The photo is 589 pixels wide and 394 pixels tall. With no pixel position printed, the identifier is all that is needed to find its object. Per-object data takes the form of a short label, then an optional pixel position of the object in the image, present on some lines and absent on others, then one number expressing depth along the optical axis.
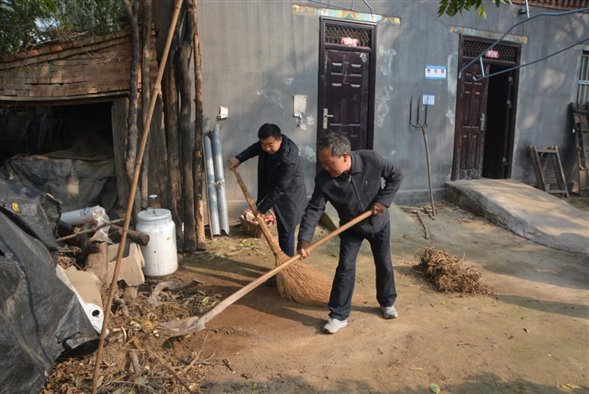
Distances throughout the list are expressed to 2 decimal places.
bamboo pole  2.40
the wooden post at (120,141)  5.50
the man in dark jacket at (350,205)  3.42
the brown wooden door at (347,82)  7.16
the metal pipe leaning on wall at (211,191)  6.18
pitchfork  7.59
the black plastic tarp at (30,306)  2.18
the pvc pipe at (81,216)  4.59
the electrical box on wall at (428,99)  7.94
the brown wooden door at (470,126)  8.55
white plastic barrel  4.68
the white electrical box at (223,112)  6.44
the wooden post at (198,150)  5.57
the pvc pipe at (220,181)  6.29
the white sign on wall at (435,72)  7.92
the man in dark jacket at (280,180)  4.25
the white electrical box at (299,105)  6.99
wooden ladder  9.12
